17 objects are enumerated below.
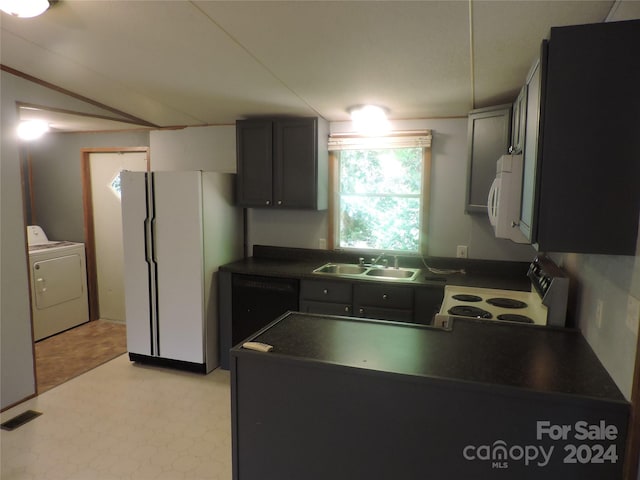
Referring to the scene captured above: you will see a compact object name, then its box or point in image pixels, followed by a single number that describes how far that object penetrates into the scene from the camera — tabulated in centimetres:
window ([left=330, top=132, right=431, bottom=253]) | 354
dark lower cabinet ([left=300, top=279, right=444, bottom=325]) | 294
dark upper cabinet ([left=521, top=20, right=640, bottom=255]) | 129
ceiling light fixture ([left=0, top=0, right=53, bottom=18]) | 193
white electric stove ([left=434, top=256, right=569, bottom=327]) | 198
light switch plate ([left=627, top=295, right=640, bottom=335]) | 124
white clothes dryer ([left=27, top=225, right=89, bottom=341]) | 417
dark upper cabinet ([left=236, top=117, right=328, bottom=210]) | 350
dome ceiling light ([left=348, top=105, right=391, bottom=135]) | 321
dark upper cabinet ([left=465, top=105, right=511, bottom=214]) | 277
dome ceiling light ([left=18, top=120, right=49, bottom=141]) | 406
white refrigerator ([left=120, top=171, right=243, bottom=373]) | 334
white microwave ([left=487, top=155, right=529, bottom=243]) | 180
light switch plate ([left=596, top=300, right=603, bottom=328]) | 160
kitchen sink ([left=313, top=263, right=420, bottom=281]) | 339
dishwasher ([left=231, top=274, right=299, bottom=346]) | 330
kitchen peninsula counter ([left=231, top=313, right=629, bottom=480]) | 134
